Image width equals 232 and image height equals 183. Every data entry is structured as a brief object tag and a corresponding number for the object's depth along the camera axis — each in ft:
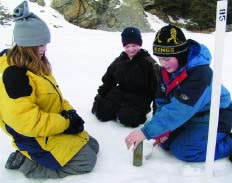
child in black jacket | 12.79
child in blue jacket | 8.96
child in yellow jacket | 8.50
